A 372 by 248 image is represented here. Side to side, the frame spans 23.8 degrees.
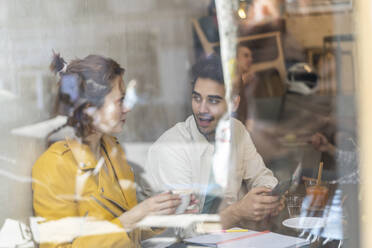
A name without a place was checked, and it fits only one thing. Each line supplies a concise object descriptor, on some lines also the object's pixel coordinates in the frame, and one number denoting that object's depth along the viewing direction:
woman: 2.59
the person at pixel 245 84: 2.80
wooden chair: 3.00
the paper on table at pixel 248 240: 2.68
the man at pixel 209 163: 2.71
